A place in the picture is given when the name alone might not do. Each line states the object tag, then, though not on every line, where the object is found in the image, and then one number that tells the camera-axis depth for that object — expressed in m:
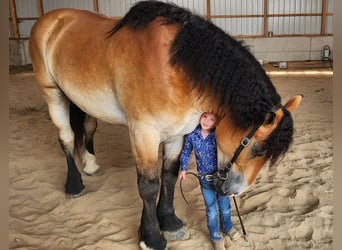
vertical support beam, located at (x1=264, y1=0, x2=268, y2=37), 9.70
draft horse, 1.59
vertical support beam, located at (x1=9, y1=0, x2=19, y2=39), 9.73
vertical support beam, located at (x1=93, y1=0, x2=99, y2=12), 9.80
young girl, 1.88
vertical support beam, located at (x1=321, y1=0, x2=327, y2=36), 9.55
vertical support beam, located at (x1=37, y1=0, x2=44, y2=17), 9.73
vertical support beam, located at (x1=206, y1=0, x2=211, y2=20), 9.84
